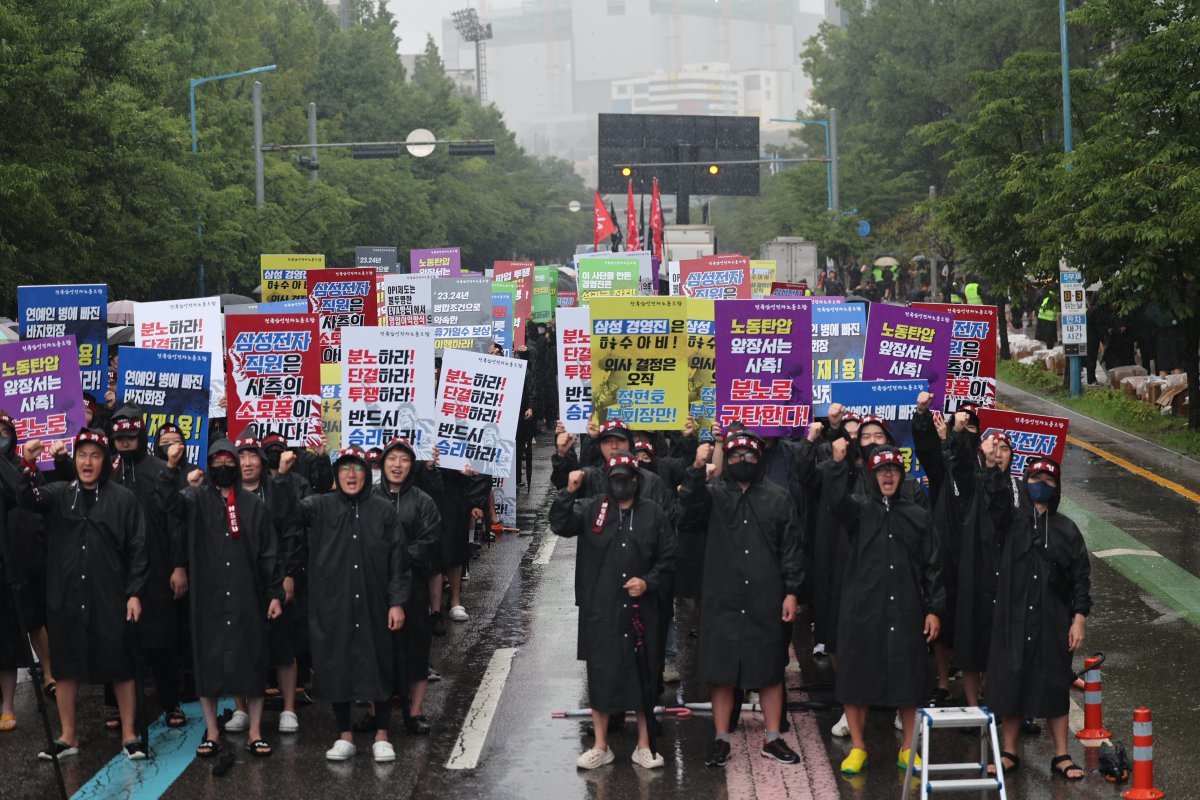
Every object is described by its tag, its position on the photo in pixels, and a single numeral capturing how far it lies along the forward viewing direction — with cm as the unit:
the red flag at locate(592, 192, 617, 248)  4103
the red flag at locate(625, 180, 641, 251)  4056
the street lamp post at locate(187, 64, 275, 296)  3812
